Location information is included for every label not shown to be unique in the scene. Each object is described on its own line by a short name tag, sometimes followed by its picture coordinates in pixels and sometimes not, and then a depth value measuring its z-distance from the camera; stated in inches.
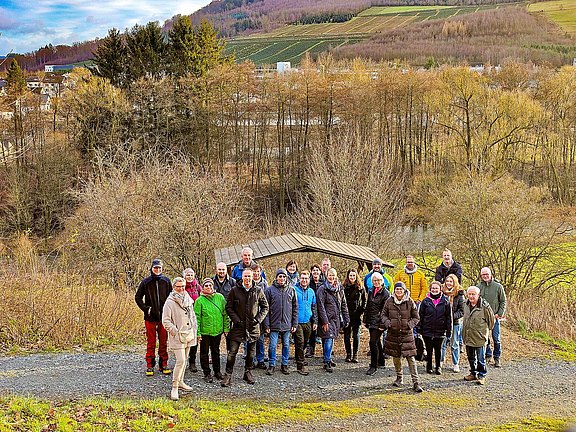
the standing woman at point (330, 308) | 424.2
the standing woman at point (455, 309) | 427.8
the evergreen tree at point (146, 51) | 1648.6
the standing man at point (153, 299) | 398.0
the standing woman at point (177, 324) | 363.6
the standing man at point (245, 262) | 422.0
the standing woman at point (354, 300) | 444.5
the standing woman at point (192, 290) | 400.5
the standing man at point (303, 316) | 424.5
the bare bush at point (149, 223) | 836.0
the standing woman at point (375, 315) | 415.8
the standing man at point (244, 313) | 389.7
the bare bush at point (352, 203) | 997.8
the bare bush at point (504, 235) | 908.0
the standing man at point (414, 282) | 462.9
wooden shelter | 512.4
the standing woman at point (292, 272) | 443.1
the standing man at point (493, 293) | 448.8
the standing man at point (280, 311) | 411.2
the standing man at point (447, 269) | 482.9
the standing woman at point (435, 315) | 418.0
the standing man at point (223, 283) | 414.0
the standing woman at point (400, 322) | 386.3
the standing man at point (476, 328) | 409.7
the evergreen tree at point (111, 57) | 1630.2
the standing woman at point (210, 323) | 390.6
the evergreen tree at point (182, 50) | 1686.8
